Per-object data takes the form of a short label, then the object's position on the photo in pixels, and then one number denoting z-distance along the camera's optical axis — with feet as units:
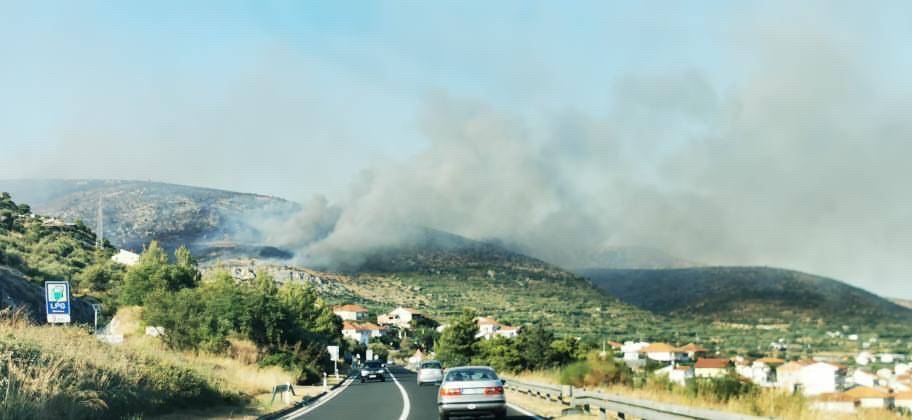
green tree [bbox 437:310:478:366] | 323.98
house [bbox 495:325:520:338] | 361.24
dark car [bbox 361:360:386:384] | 206.49
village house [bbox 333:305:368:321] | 525.10
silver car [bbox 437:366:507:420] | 77.30
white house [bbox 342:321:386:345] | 503.61
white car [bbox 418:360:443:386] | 169.68
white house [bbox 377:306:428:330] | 522.47
